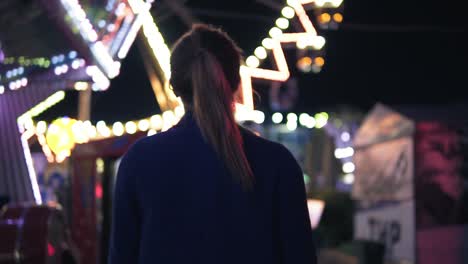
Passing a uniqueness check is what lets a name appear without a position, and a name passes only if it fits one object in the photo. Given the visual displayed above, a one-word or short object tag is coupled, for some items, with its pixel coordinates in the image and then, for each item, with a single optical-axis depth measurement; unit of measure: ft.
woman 8.05
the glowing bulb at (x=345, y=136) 105.56
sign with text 32.48
